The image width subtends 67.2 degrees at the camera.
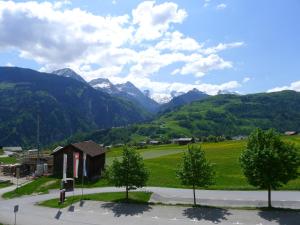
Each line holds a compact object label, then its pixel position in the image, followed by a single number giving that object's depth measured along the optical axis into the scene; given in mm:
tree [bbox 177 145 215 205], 28524
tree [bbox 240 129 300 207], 25670
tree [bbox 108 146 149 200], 31206
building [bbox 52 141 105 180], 45597
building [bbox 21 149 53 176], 51168
